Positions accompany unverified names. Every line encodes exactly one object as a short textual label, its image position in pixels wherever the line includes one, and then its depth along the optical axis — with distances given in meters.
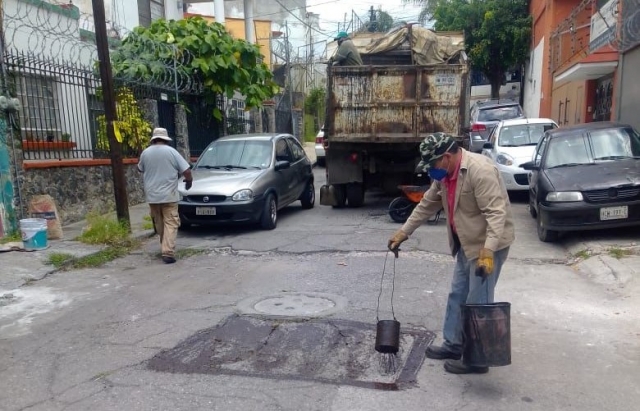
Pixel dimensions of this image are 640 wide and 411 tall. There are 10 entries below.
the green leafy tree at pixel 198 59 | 13.27
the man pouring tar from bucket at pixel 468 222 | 3.82
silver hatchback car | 9.19
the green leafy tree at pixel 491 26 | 27.55
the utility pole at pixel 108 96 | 8.70
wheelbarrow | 9.87
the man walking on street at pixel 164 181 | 7.84
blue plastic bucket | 8.00
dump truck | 10.20
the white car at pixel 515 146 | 11.61
